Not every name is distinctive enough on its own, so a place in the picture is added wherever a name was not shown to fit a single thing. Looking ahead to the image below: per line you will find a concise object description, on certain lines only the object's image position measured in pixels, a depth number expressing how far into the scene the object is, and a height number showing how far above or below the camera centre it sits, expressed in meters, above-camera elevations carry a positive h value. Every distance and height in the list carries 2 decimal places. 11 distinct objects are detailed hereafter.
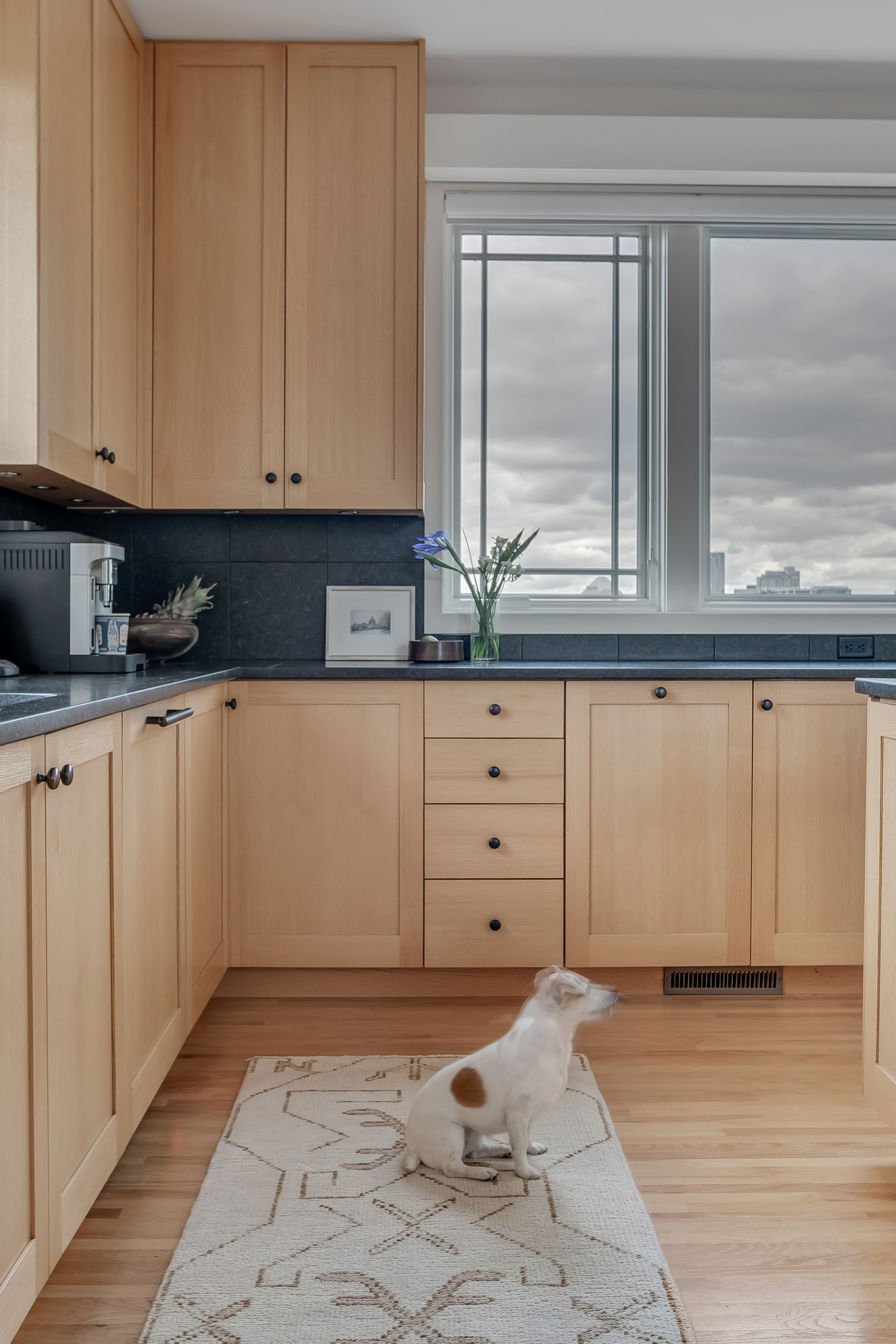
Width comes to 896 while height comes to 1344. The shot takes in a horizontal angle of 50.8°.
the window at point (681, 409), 3.19 +0.82
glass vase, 2.97 +0.02
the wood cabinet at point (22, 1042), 1.11 -0.49
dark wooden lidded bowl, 2.84 -0.01
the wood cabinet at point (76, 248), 1.91 +0.91
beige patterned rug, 1.34 -0.97
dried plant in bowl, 2.70 +0.03
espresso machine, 2.18 +0.10
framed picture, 3.05 +0.08
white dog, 1.63 -0.76
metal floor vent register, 2.70 -0.95
